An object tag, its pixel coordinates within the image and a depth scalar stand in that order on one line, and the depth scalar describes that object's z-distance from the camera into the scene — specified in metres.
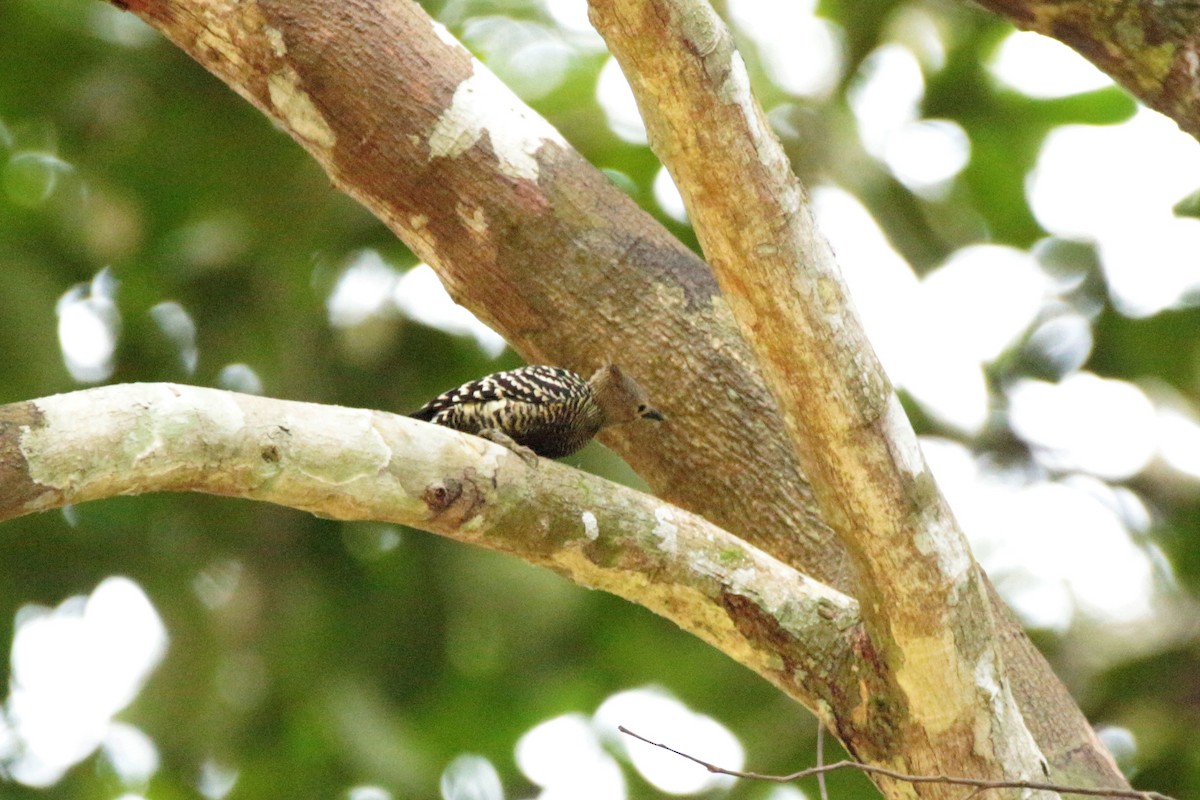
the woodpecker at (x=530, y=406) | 9.07
